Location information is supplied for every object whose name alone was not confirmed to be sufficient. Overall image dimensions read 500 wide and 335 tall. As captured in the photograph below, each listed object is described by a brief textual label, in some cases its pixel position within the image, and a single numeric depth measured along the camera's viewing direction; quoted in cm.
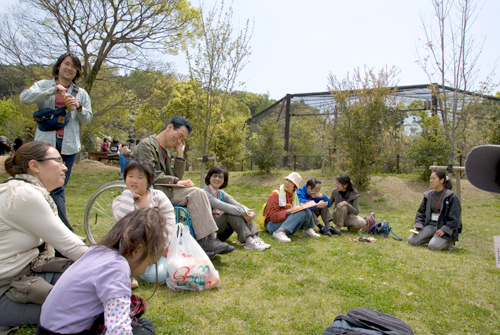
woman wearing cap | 520
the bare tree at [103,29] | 1252
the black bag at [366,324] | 196
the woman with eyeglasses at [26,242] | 197
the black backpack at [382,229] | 593
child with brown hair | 153
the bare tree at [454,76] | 773
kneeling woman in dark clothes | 513
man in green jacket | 344
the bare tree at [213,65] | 770
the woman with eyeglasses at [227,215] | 413
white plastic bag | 292
